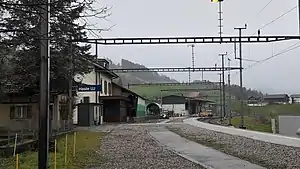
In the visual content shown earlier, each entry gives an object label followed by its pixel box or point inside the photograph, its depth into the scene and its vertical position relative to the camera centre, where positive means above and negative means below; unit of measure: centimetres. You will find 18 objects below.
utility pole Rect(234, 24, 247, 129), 5488 +225
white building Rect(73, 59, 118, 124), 5584 +219
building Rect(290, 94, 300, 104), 12292 +66
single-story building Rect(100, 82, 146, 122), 6950 -101
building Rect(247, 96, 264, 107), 10708 -32
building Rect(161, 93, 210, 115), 12288 -133
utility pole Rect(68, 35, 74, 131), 3366 +97
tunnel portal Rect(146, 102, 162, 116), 10206 -216
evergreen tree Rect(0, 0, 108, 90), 920 +171
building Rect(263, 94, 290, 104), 13108 +42
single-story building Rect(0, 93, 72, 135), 3818 -98
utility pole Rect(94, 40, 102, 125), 4999 +20
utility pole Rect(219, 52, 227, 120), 7520 +275
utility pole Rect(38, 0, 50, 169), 1280 -23
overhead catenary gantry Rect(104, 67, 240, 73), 5491 +342
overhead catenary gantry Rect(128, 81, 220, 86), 7814 +250
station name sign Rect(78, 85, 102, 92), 3458 +82
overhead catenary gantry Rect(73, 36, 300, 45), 2366 +298
